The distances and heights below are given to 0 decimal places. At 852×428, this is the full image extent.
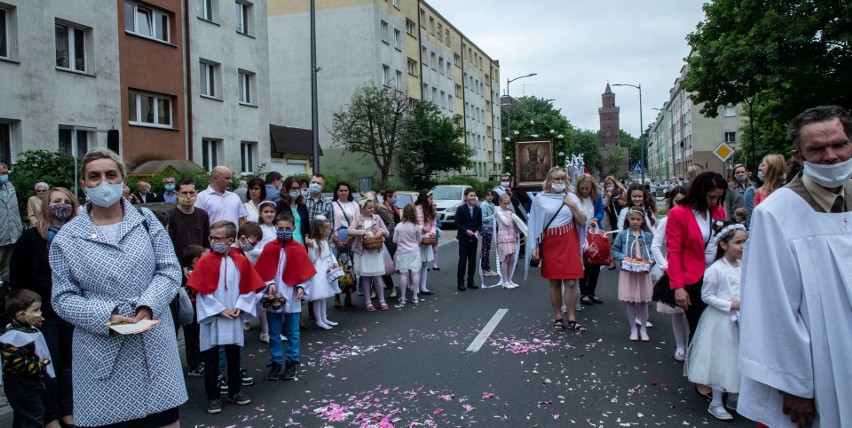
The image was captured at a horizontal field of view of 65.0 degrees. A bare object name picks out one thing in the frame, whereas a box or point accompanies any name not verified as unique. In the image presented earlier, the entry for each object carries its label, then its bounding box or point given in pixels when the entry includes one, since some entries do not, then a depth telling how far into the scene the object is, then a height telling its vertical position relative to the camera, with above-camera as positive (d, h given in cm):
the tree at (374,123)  3794 +434
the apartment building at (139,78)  1848 +418
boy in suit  1223 -66
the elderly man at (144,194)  1394 +18
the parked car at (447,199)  2811 -12
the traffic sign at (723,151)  2131 +127
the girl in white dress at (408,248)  1088 -84
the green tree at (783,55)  2306 +495
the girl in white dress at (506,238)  1209 -78
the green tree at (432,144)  4075 +331
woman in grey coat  329 -49
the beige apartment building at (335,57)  4288 +928
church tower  18850 +1952
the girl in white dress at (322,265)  835 -85
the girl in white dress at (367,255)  1020 -88
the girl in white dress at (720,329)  505 -107
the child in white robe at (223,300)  554 -84
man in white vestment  251 -40
